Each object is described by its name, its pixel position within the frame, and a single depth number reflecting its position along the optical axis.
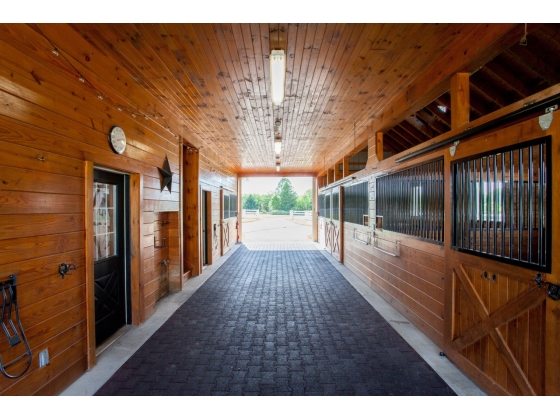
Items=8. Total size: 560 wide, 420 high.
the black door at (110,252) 2.70
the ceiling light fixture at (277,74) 2.07
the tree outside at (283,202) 38.75
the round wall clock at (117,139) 2.60
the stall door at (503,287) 1.56
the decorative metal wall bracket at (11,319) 1.54
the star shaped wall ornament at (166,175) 3.82
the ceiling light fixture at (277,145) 5.53
